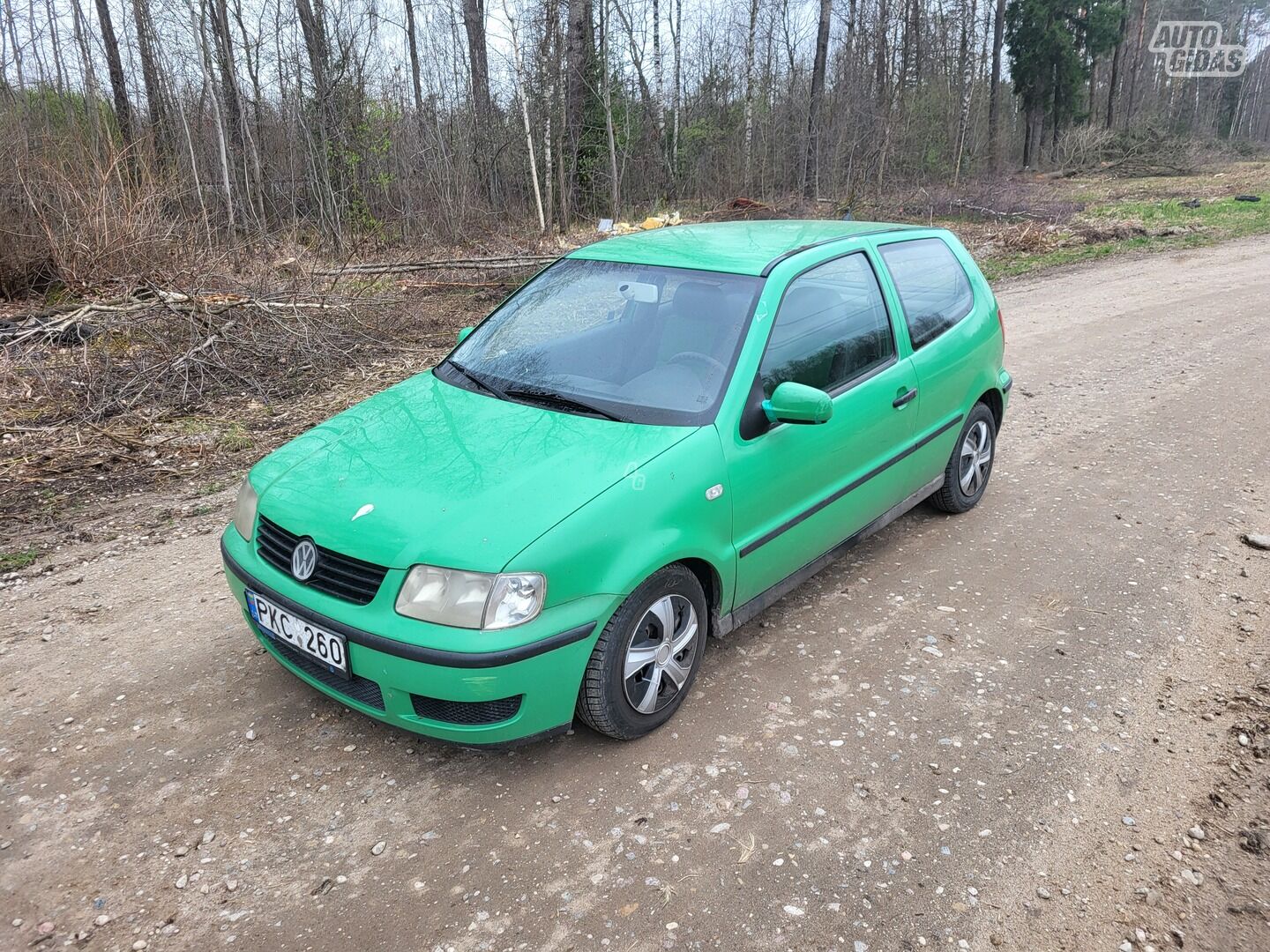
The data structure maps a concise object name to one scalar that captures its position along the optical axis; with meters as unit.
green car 2.61
